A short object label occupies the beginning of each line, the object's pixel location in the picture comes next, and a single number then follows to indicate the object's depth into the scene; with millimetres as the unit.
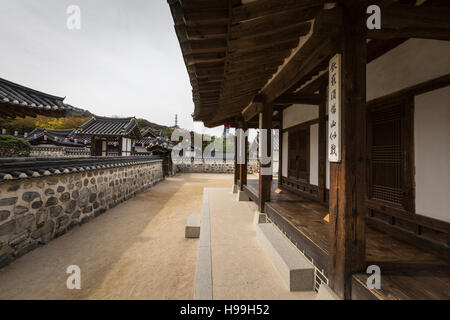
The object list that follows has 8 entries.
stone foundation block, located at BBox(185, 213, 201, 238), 4793
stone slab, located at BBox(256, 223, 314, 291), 2426
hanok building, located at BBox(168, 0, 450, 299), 1802
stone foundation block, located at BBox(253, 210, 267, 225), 4547
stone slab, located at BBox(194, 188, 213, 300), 2338
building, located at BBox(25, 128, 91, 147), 20766
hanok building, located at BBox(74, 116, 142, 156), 13211
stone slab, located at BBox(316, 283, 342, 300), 1915
